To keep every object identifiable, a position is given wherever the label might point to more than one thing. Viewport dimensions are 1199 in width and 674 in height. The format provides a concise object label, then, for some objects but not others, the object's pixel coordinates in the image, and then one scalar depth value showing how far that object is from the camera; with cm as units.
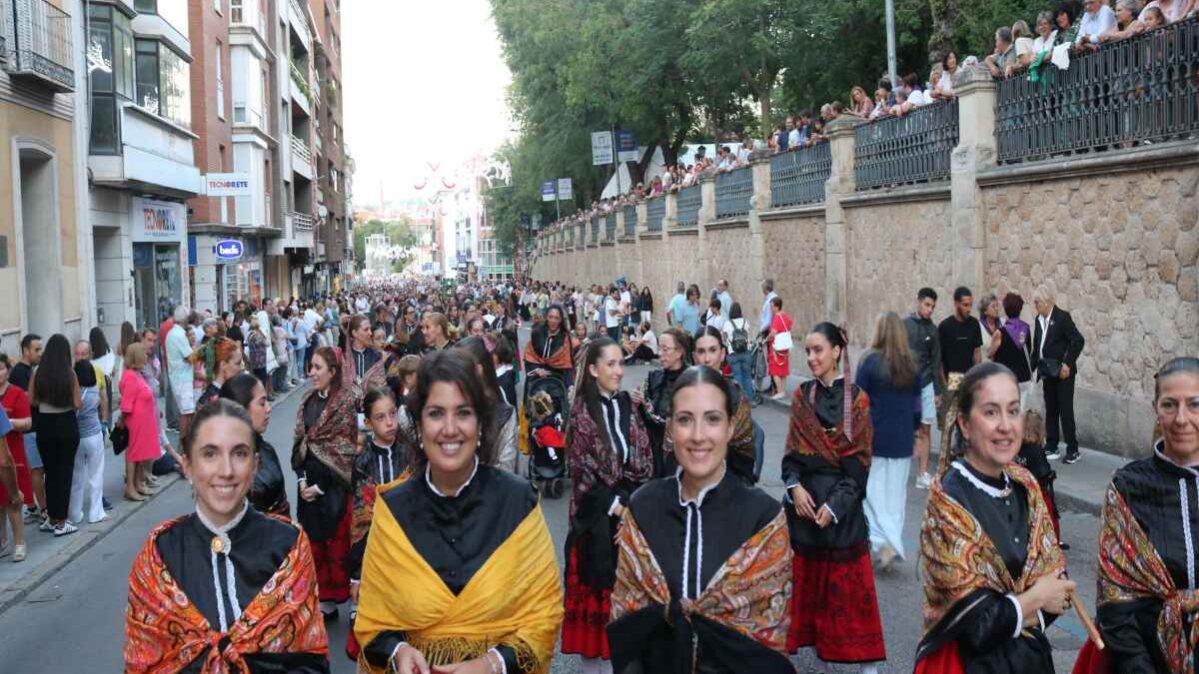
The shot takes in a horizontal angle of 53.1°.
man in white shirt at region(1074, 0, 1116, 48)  1279
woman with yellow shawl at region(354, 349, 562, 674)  355
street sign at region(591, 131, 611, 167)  4919
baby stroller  1116
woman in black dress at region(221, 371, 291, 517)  606
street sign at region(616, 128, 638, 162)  5016
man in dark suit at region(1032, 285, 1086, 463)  1202
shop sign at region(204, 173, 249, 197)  2712
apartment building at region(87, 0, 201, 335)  2206
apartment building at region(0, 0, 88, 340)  1741
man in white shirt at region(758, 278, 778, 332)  2006
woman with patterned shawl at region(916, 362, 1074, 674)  362
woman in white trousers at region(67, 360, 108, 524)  1118
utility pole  2350
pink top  1230
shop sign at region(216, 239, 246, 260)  2781
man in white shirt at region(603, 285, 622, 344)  3262
